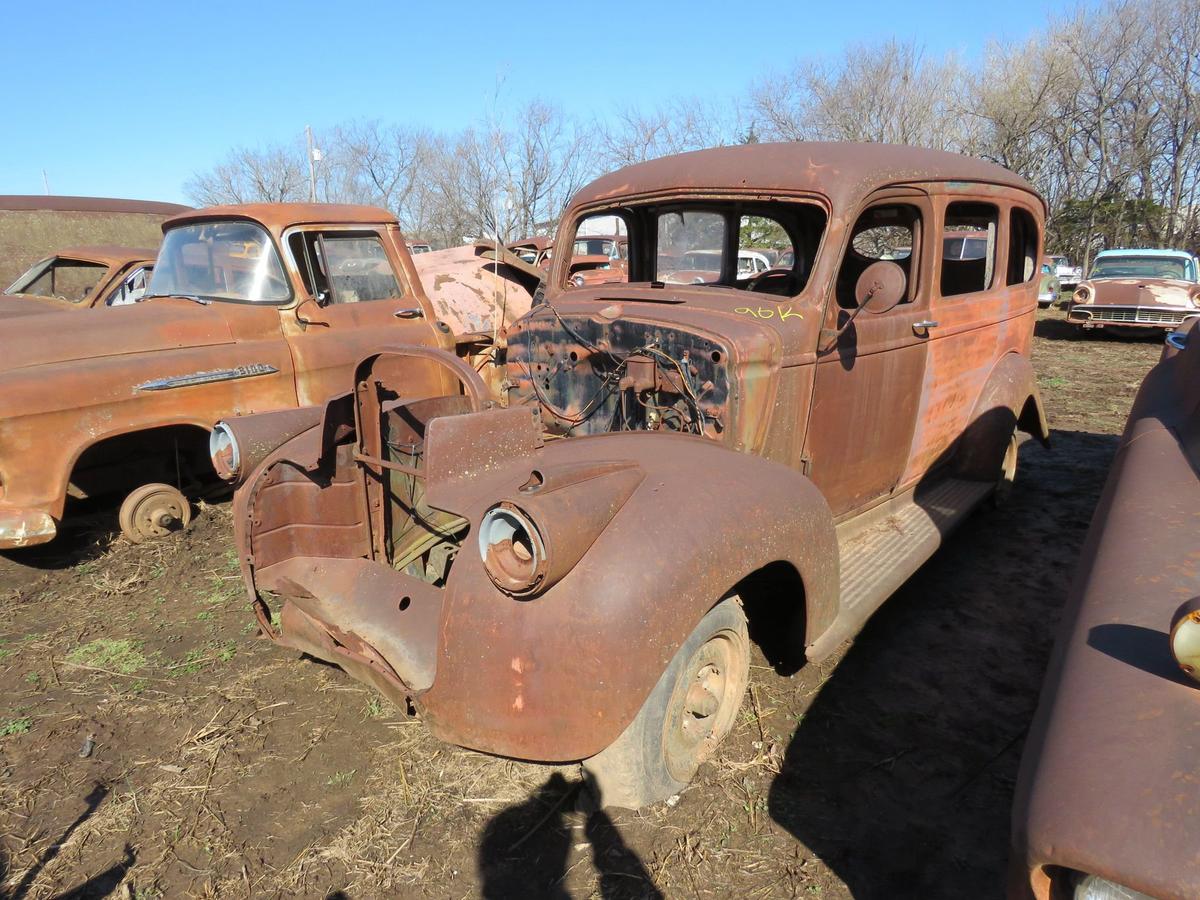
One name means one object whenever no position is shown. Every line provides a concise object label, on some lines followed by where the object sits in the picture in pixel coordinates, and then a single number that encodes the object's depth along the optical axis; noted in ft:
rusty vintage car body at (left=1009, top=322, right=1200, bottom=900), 3.83
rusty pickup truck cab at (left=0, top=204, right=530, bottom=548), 13.60
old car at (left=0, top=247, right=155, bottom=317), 21.20
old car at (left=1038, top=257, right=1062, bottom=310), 60.78
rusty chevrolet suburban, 6.61
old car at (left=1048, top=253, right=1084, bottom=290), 79.05
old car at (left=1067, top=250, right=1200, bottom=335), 42.06
